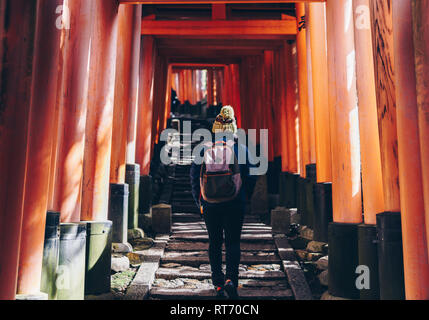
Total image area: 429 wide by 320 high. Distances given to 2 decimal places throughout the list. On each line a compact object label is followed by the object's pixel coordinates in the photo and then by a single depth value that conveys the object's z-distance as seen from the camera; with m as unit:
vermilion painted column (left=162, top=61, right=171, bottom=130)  13.94
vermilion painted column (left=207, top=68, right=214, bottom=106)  19.98
